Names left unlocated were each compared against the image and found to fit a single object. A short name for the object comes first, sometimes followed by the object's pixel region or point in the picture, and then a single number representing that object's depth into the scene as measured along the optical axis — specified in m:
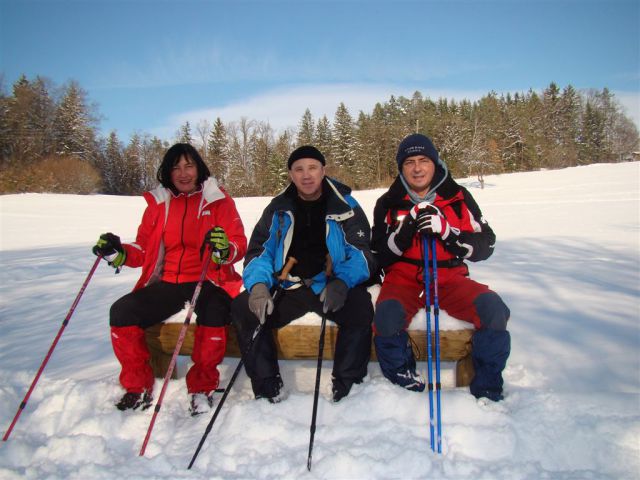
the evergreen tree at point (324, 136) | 49.03
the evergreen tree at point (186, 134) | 54.25
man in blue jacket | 2.83
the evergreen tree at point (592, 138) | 50.69
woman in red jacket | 2.90
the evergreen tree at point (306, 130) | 53.84
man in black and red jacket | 2.66
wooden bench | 2.85
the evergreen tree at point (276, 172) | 41.59
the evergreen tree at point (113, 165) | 50.14
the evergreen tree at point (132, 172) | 52.69
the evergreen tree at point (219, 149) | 49.62
